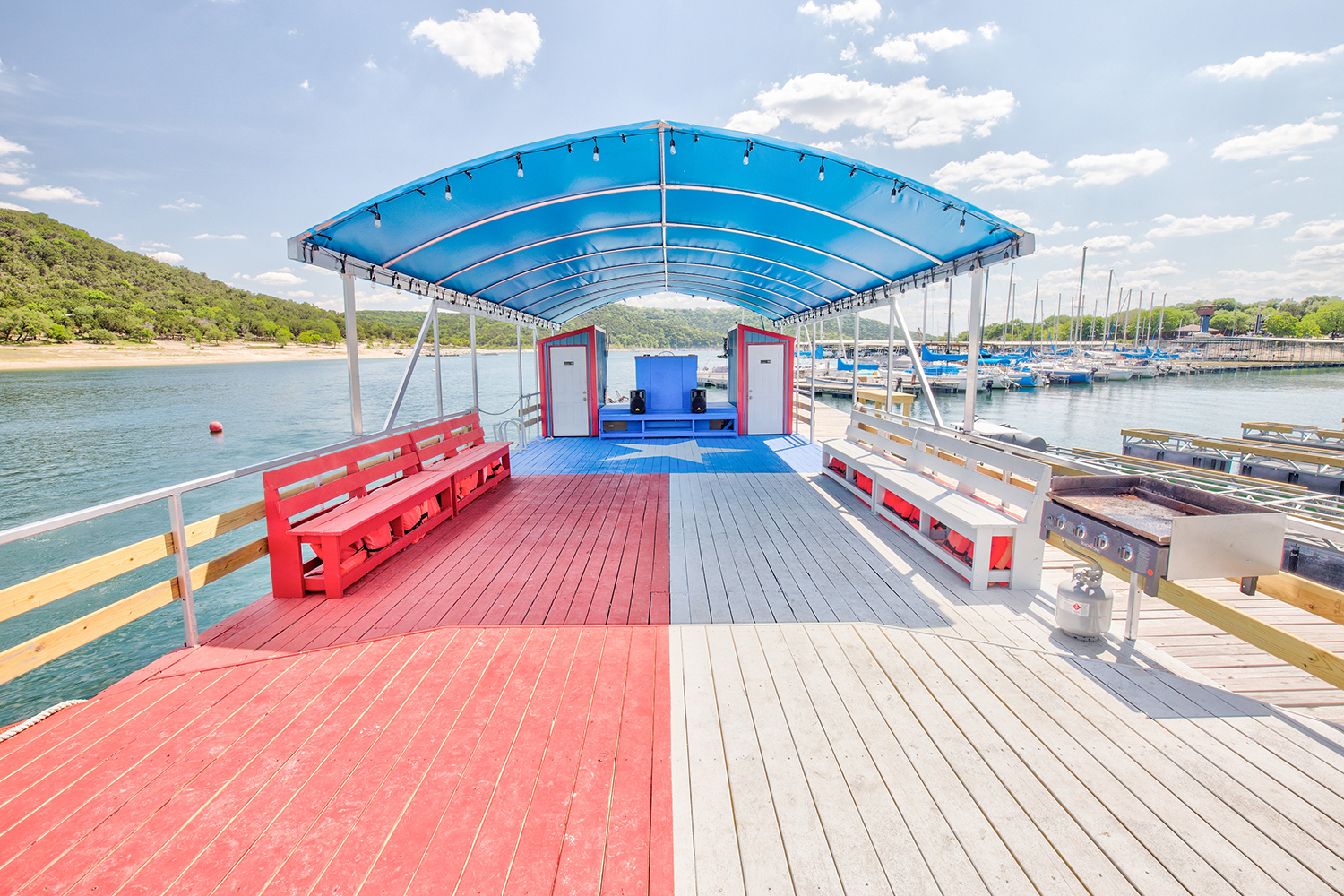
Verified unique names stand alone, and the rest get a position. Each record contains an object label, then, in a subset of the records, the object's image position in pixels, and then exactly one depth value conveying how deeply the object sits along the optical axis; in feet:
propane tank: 10.78
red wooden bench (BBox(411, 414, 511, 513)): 21.85
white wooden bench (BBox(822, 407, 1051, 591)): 13.80
